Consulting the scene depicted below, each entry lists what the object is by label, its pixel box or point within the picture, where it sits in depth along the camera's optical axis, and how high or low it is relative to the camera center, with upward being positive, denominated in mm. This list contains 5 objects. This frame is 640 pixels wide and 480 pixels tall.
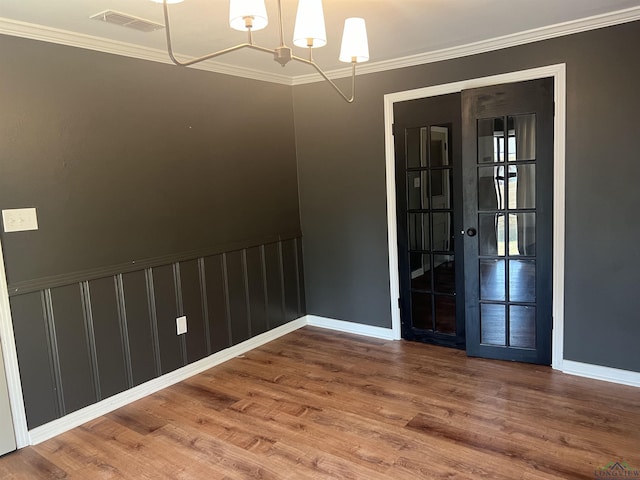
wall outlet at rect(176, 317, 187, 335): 3545 -1003
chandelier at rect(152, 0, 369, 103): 1703 +613
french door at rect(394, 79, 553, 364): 3361 -332
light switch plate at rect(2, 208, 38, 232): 2645 -111
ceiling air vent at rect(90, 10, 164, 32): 2555 +956
